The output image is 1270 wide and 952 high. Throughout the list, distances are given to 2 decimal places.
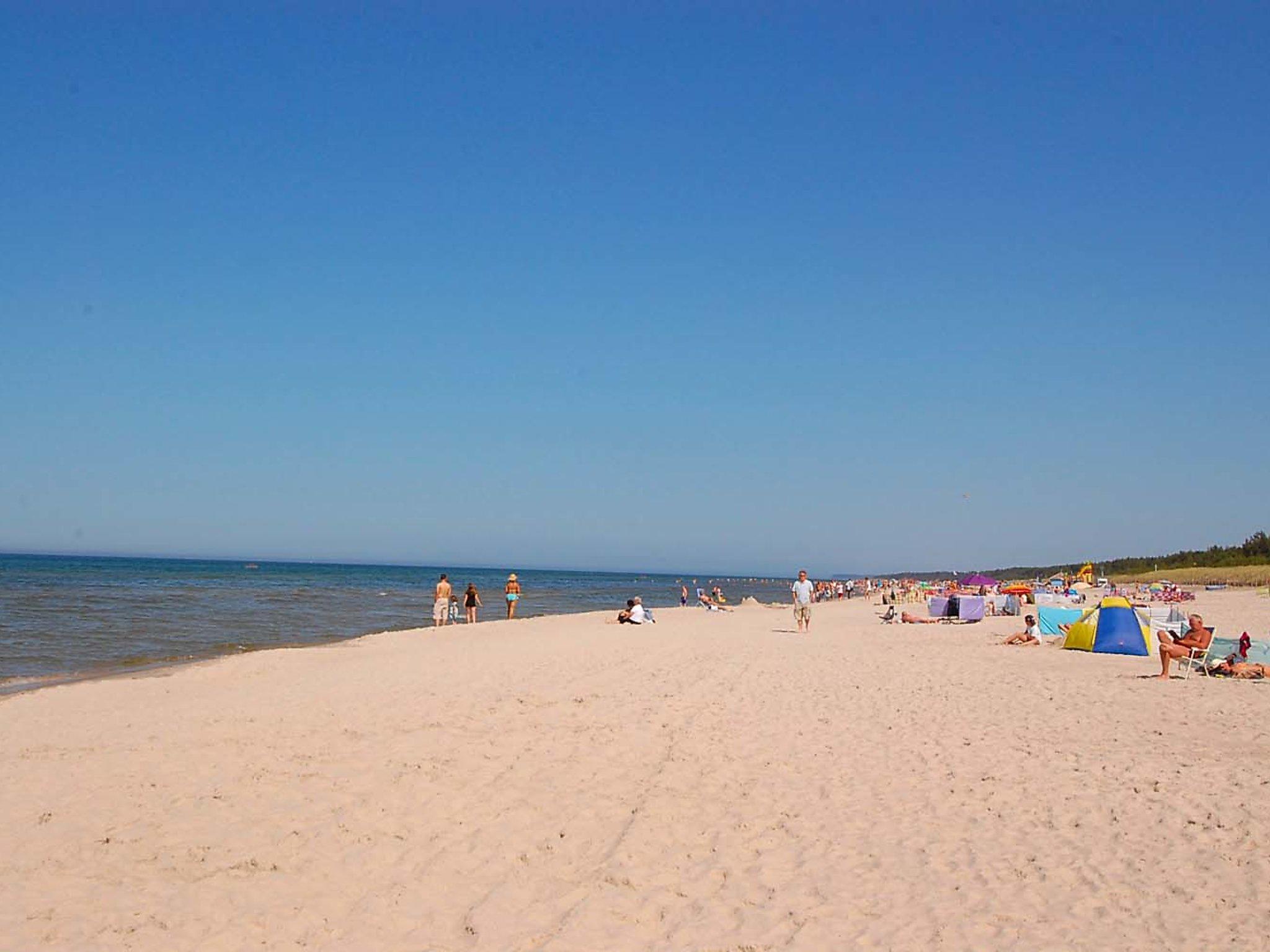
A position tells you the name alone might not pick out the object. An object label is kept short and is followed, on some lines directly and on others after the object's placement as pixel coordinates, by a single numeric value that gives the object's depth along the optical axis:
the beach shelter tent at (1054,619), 20.14
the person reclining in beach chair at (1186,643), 12.80
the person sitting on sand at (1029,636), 18.86
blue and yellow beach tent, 16.62
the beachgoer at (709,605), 36.44
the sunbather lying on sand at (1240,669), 12.77
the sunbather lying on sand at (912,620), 27.69
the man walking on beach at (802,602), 22.53
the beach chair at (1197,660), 13.18
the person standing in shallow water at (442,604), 24.86
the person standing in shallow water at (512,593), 27.89
